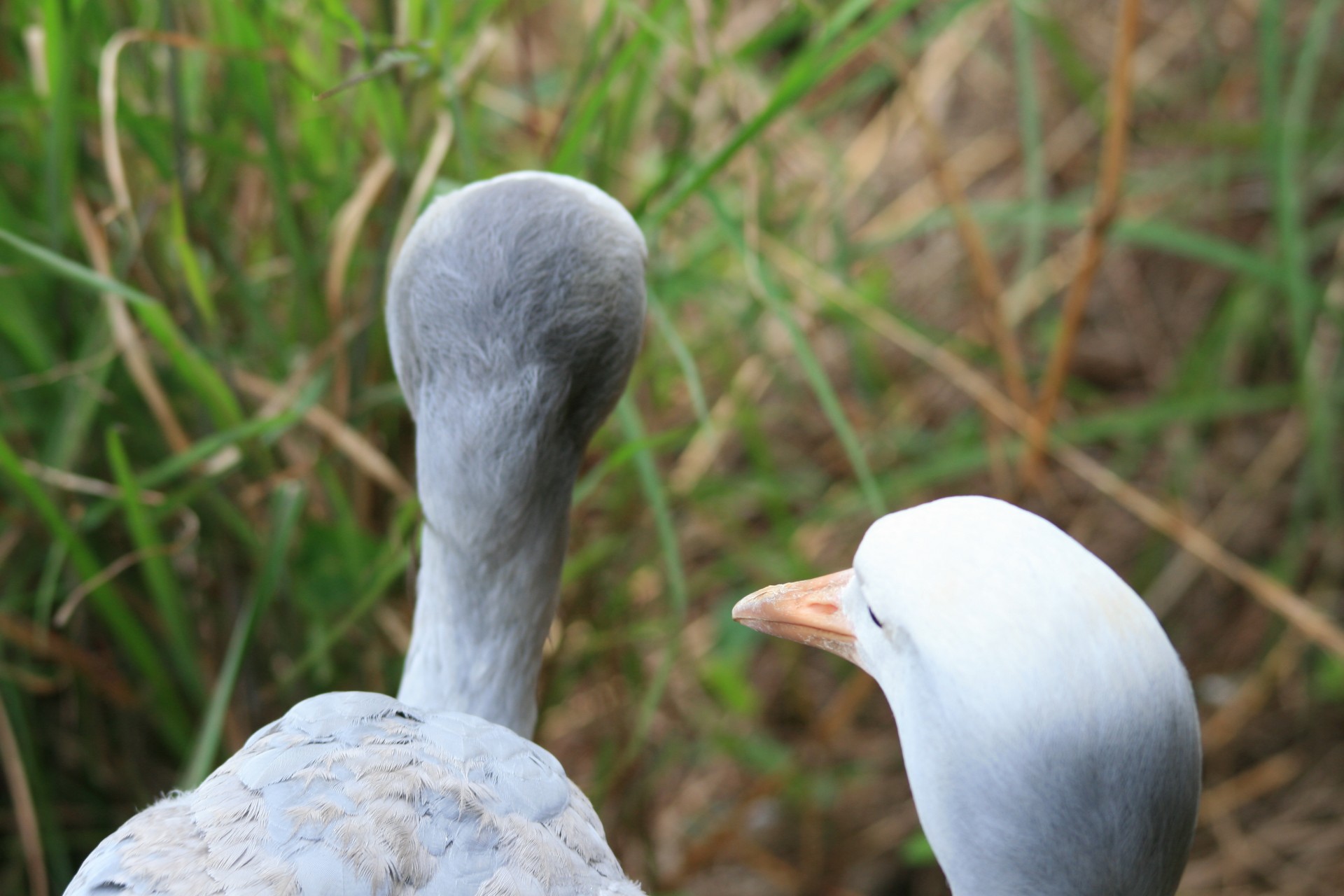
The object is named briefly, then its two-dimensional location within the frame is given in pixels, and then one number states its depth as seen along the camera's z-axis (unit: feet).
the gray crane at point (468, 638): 9.11
